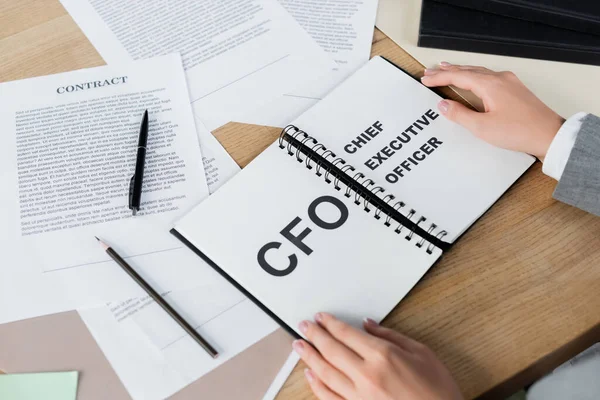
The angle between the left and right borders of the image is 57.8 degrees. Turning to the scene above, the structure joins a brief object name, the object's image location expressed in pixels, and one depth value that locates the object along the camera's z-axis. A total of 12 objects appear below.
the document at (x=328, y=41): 0.74
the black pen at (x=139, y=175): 0.66
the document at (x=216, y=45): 0.76
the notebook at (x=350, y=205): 0.60
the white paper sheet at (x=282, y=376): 0.55
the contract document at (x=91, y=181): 0.62
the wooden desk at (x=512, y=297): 0.57
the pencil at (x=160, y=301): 0.57
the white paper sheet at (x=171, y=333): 0.56
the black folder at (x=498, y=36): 0.76
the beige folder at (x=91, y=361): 0.56
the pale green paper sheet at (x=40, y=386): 0.56
